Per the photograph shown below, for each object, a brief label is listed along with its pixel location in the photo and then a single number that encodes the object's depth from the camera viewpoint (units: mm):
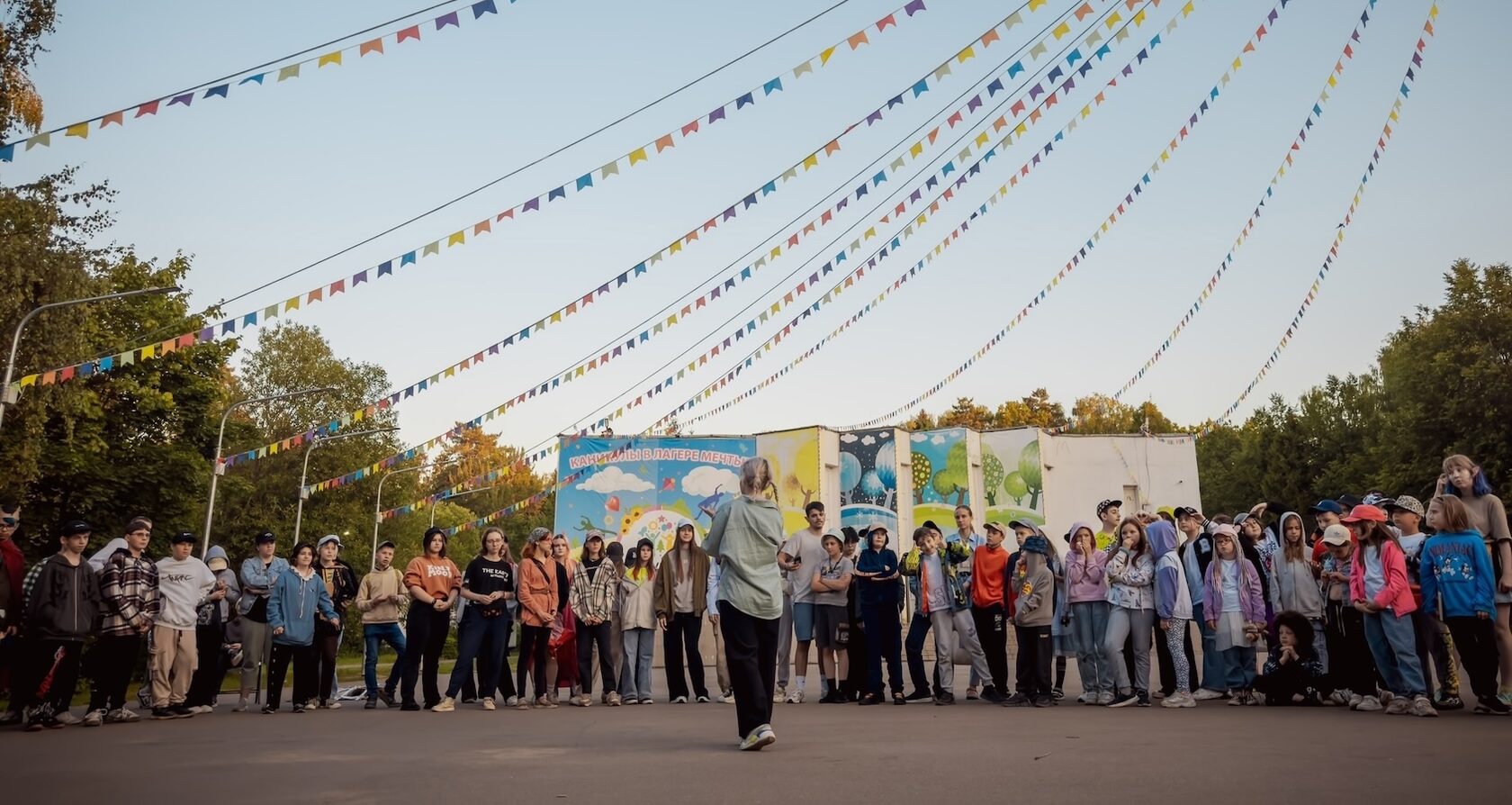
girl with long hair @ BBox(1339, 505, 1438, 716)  8859
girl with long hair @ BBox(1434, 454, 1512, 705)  8477
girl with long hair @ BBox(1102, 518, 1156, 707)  10672
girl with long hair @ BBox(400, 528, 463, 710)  11531
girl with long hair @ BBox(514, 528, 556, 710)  12070
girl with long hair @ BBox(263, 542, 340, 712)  11477
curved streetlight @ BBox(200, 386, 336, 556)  24605
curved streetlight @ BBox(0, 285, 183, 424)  17203
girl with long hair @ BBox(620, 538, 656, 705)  12398
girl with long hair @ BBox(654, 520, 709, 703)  12203
